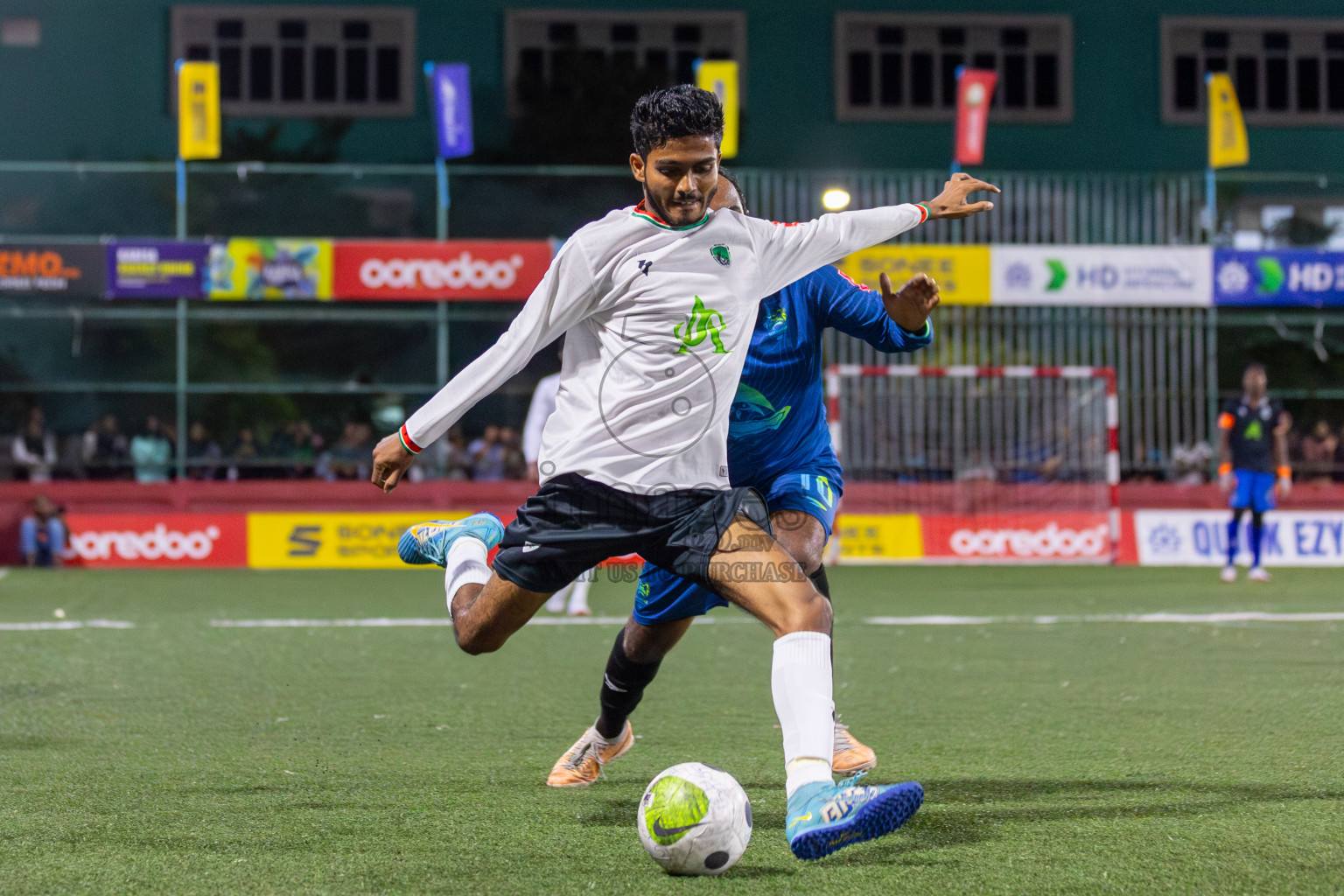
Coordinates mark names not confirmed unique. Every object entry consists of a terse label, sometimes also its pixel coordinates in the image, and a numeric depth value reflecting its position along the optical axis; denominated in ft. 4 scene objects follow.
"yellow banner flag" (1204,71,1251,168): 66.74
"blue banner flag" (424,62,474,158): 63.41
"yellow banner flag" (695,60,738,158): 64.85
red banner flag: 66.85
